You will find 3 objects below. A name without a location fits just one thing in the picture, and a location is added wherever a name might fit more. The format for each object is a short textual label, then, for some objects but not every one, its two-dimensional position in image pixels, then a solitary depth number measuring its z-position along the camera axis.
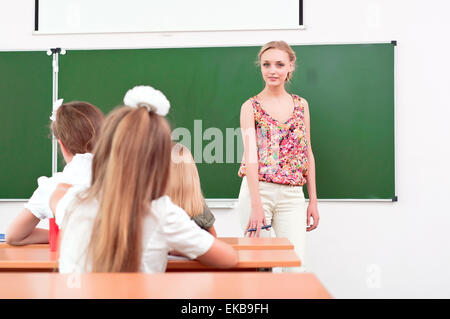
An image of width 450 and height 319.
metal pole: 4.03
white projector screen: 3.92
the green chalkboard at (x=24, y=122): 4.04
